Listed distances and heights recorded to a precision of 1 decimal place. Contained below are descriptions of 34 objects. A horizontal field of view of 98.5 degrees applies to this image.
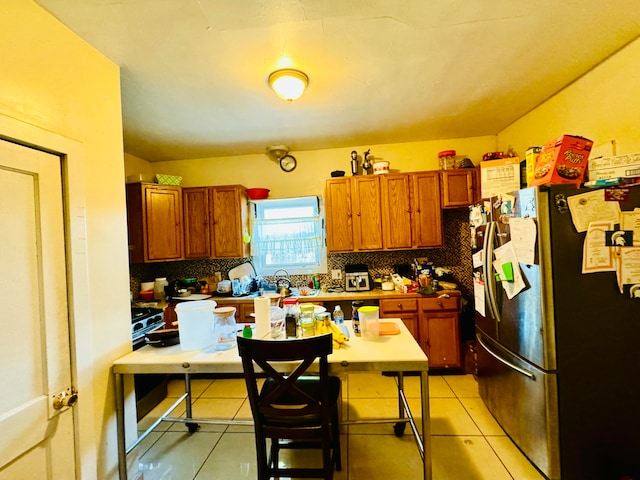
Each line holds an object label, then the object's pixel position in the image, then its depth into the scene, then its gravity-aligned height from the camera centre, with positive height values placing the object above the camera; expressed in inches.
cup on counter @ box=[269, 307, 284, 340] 65.1 -19.9
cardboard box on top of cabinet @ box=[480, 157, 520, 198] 97.3 +19.9
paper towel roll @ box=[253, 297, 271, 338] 64.1 -17.5
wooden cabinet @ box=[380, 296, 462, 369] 117.0 -39.5
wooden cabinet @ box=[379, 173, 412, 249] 128.8 +11.9
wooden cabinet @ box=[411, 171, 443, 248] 127.5 +11.7
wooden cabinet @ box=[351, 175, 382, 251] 130.0 +11.4
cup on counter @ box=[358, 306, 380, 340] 66.9 -21.0
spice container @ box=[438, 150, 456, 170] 127.9 +34.6
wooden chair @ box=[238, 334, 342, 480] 49.8 -31.3
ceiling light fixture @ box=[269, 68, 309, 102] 74.7 +43.6
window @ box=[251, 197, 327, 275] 145.6 +1.8
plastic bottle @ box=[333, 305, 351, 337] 72.9 -22.1
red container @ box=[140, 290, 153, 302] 131.6 -23.7
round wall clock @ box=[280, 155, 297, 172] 145.3 +41.3
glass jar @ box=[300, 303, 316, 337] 64.7 -19.7
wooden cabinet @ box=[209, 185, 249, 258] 134.8 +10.3
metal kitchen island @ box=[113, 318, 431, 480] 55.3 -25.4
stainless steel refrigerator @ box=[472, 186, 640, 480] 60.6 -28.4
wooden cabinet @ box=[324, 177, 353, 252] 131.0 +12.9
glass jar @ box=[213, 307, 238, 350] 68.6 -21.1
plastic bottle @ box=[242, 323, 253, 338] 64.1 -21.3
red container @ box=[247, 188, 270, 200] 140.6 +24.7
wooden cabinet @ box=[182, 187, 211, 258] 135.6 +10.4
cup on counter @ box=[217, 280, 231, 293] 133.0 -21.4
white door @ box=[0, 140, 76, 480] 44.1 -12.3
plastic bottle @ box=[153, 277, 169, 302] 134.3 -21.4
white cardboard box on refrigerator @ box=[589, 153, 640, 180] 64.8 +14.7
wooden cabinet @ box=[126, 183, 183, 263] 123.3 +10.7
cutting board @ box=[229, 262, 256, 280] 144.6 -15.3
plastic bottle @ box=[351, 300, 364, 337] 70.9 -21.7
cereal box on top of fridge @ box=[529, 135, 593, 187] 66.1 +16.5
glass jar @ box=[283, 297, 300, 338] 65.2 -18.6
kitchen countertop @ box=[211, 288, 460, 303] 118.0 -25.5
